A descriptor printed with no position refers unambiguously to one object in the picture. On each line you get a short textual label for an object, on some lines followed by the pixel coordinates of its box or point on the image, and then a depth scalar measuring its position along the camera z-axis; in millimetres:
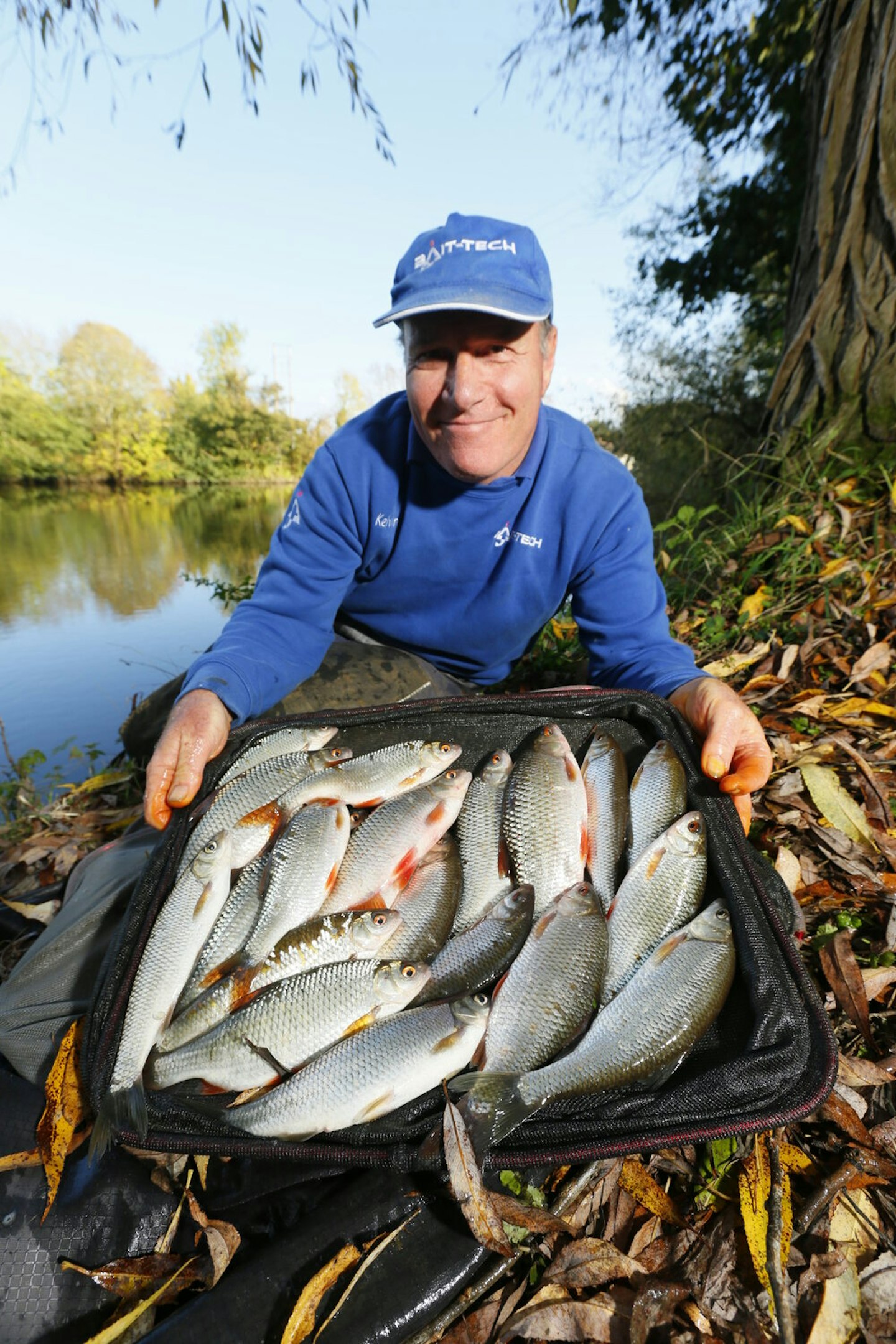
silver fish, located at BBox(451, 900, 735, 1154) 467
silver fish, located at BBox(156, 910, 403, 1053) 550
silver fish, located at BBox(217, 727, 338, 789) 726
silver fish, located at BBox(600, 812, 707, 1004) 580
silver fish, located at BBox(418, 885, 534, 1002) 572
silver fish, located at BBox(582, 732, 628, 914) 662
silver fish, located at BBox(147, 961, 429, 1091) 510
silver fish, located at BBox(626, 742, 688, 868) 649
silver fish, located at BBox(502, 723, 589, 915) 641
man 767
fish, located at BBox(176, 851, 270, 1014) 582
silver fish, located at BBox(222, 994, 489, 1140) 476
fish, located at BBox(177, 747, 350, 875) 653
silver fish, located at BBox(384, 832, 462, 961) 604
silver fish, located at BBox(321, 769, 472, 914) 647
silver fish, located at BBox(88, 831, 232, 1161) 474
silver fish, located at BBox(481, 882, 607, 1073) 510
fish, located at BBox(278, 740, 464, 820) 698
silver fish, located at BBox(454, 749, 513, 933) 652
